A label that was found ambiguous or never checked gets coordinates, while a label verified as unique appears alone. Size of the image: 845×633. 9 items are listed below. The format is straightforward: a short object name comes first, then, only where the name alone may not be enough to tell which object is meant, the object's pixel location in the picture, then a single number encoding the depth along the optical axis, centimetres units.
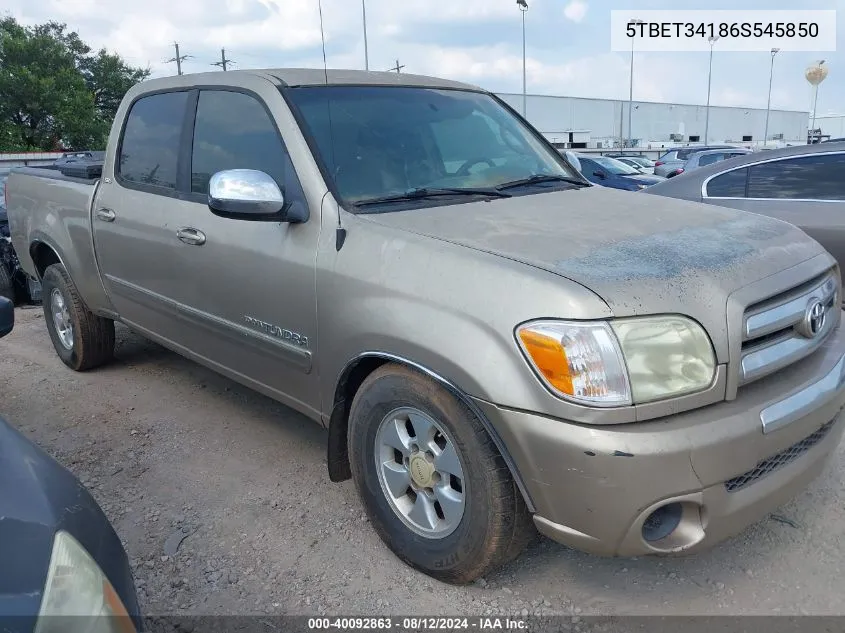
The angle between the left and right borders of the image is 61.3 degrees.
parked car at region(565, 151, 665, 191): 1279
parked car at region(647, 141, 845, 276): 458
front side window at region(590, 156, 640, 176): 1562
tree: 3562
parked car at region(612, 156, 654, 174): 2433
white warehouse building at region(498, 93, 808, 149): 6425
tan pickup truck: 206
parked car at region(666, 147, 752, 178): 1647
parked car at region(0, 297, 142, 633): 137
